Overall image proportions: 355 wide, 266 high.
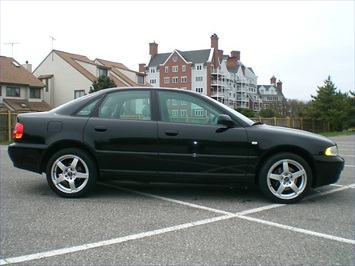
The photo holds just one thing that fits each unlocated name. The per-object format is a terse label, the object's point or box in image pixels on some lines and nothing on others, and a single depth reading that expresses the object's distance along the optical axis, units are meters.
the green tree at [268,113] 55.34
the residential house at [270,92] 102.34
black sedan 4.61
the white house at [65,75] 39.28
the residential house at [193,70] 70.62
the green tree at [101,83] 34.94
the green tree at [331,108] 29.56
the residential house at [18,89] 32.78
